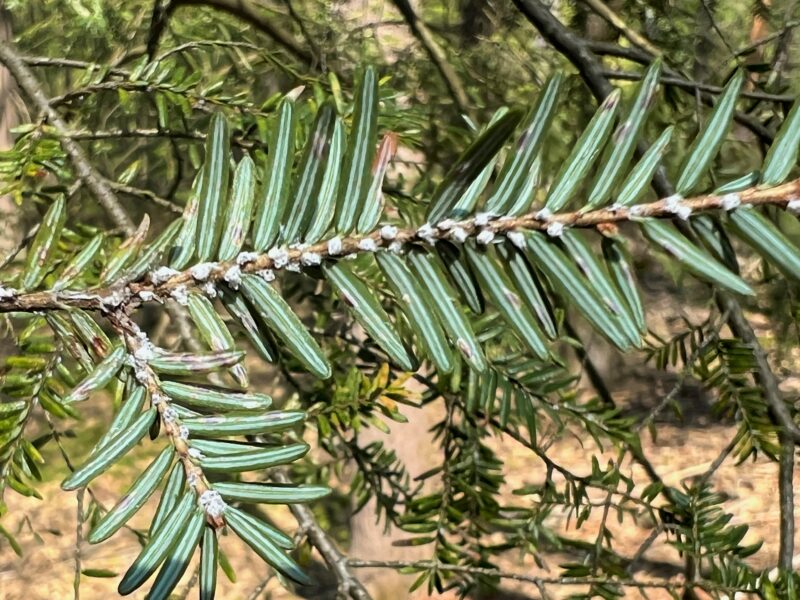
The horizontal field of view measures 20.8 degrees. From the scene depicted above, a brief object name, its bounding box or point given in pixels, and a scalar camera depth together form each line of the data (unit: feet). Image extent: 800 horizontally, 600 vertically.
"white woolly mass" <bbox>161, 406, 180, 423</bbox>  0.69
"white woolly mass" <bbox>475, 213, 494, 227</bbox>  0.70
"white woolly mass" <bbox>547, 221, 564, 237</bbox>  0.69
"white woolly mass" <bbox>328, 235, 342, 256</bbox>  0.71
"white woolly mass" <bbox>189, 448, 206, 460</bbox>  0.69
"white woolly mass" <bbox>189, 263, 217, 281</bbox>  0.71
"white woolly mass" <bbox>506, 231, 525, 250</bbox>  0.70
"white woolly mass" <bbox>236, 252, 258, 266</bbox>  0.71
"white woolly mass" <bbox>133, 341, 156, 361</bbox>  0.70
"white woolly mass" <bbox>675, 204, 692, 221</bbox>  0.68
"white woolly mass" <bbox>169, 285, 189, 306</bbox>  0.71
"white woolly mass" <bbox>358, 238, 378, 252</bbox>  0.70
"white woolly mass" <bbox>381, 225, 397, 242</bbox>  0.70
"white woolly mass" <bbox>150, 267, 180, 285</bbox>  0.71
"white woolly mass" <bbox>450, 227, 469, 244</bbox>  0.70
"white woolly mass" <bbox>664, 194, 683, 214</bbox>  0.68
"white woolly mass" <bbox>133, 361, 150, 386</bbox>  0.70
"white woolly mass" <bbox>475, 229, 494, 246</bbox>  0.70
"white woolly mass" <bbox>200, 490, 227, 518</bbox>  0.67
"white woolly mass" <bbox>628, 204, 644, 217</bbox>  0.69
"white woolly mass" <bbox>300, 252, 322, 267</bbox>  0.71
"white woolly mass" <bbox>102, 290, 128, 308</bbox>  0.71
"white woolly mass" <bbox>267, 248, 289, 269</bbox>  0.71
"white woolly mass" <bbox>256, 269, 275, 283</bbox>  0.71
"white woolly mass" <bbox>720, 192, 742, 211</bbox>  0.68
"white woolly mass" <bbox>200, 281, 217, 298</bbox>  0.71
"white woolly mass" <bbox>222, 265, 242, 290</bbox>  0.71
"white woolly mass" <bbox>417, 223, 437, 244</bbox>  0.70
